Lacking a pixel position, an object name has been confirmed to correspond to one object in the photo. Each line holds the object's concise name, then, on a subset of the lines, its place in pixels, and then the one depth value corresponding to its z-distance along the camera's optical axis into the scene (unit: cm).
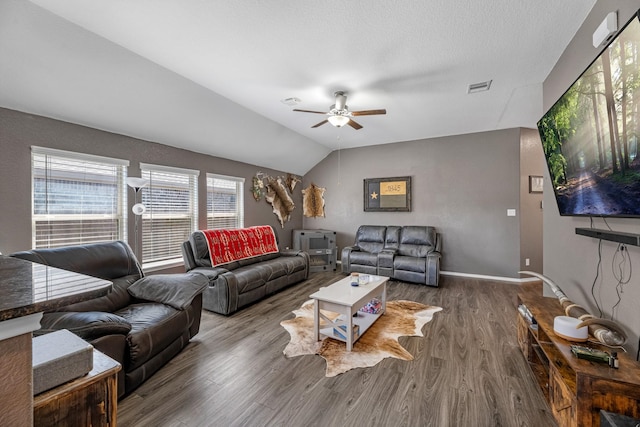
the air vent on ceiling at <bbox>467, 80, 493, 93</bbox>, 308
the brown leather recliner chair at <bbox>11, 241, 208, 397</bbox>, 171
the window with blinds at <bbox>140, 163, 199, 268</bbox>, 373
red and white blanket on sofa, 380
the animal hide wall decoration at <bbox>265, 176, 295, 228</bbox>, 586
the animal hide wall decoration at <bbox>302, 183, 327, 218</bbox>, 659
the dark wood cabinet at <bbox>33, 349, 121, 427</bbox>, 86
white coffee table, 248
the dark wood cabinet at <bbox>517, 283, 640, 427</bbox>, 125
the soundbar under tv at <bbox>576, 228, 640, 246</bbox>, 137
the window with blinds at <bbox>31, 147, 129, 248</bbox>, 277
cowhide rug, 232
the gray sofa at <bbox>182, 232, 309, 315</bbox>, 329
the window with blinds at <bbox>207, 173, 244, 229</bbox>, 465
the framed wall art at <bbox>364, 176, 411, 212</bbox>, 559
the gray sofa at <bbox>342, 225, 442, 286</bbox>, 452
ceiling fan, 317
